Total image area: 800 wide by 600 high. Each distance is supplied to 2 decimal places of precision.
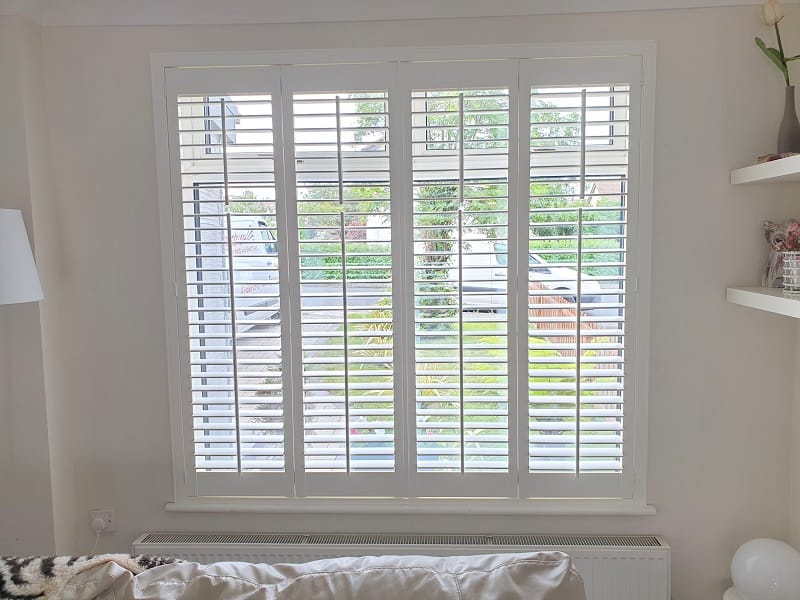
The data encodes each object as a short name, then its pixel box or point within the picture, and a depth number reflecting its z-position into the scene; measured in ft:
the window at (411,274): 6.64
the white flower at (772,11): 6.20
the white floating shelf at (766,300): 5.47
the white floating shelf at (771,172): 5.50
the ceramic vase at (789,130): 6.20
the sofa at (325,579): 3.83
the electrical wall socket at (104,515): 7.36
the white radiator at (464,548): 6.70
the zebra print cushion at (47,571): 4.12
